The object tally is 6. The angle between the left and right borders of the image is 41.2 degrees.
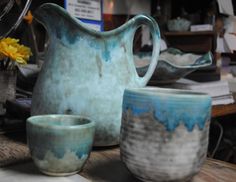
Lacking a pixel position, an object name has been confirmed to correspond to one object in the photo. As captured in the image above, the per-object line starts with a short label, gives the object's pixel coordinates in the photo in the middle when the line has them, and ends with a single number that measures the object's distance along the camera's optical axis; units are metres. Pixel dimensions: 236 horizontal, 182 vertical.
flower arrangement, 0.66
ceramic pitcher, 0.49
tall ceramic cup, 0.36
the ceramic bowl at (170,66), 0.70
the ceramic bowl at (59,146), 0.39
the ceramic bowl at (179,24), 1.39
